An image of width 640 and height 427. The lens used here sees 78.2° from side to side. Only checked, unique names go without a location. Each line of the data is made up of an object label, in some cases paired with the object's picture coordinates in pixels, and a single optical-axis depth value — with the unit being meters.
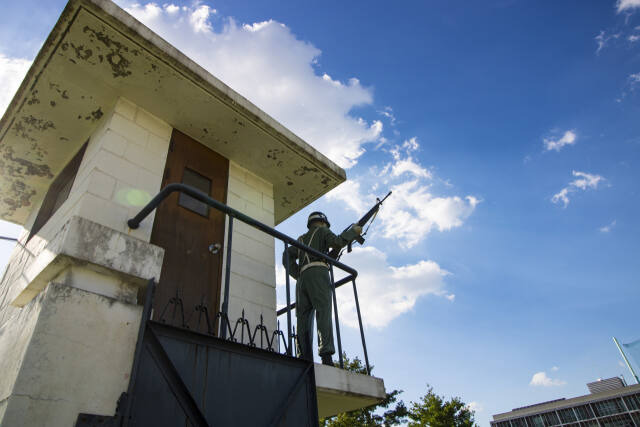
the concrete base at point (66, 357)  2.01
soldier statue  4.06
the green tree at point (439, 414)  23.16
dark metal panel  2.59
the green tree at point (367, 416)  17.17
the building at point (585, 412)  62.91
